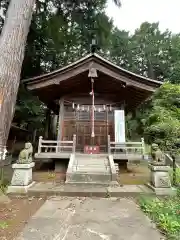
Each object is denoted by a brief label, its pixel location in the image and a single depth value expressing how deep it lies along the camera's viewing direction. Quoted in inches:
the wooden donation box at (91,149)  396.8
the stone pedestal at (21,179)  215.2
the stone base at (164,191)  209.8
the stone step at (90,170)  276.5
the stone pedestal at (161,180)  212.1
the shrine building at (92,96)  379.6
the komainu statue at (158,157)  231.9
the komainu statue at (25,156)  233.9
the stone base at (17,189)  213.4
